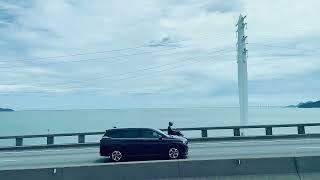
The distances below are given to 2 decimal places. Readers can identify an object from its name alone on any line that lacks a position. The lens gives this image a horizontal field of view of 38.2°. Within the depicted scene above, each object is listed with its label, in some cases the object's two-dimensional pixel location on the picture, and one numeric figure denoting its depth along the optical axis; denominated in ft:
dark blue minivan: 62.28
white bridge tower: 118.52
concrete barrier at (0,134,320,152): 85.10
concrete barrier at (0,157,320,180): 46.57
